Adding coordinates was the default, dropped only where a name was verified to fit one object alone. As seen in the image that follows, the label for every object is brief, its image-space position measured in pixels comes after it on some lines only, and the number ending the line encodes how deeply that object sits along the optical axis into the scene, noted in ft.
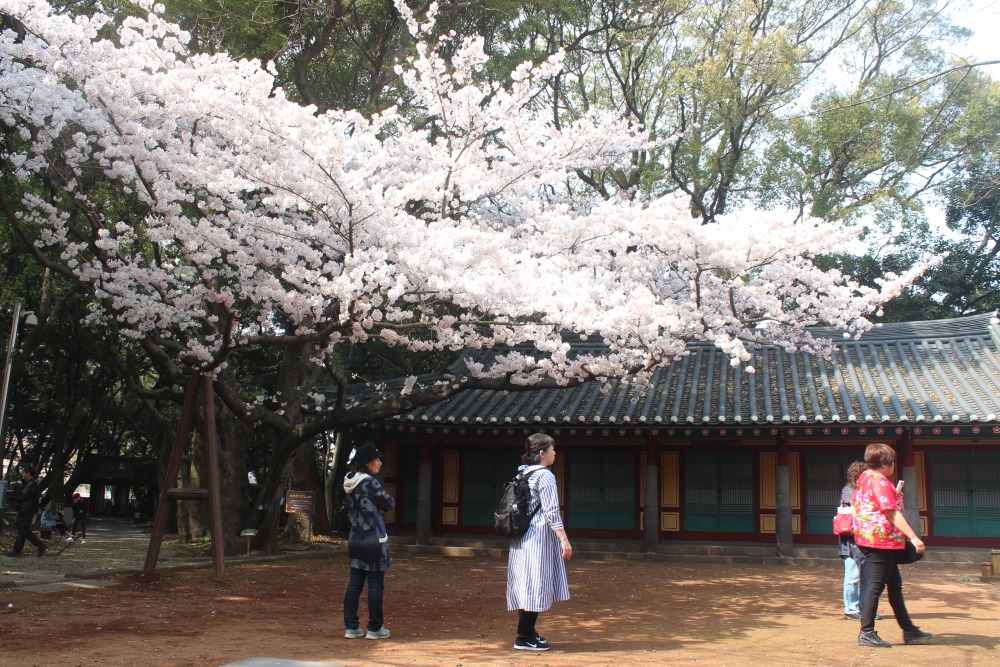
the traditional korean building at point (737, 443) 51.21
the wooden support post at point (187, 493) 33.60
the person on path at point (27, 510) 42.88
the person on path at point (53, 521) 58.85
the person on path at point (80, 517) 63.30
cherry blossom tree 29.66
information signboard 52.06
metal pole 41.09
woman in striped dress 19.43
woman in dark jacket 20.86
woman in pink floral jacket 19.83
